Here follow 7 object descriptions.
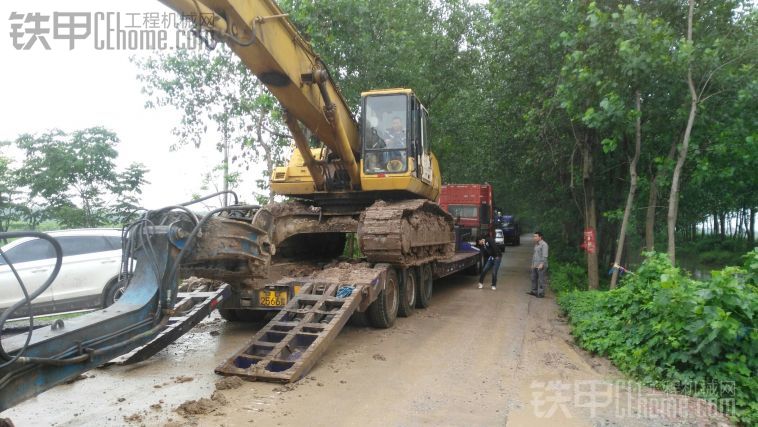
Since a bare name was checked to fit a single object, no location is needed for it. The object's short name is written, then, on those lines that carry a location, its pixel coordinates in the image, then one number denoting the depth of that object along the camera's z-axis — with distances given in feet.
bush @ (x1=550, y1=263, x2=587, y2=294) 42.39
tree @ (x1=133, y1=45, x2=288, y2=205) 49.85
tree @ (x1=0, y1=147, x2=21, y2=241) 49.65
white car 26.91
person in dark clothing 43.73
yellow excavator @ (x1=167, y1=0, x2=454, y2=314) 20.84
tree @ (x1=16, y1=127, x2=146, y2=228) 50.80
